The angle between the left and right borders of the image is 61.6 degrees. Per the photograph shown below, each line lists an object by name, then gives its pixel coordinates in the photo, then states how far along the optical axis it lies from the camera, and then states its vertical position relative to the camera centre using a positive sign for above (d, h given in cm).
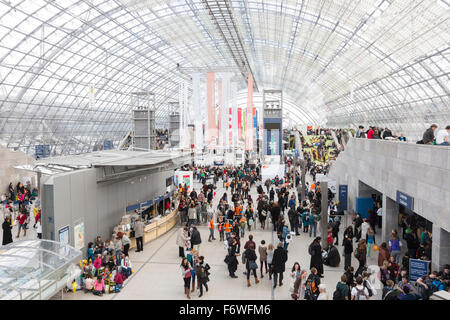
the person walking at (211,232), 1435 -352
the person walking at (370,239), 1200 -318
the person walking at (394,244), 1113 -311
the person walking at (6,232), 1291 -310
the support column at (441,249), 943 -276
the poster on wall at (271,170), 2669 -214
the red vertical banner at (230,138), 3712 +16
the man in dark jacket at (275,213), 1595 -309
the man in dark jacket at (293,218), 1491 -312
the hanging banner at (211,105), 2738 +262
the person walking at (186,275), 909 -324
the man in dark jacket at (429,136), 1070 +8
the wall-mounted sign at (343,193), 2014 -287
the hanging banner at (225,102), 2806 +285
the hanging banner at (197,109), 2766 +232
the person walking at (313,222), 1485 -324
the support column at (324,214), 1291 -259
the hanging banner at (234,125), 3427 +170
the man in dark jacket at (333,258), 1109 -353
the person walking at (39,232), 1326 -318
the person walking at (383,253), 995 -302
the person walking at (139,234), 1320 -328
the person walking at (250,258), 990 -312
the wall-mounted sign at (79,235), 1165 -295
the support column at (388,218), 1377 -288
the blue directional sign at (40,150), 3890 -89
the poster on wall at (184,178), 2348 -234
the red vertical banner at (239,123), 4553 +210
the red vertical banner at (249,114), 3084 +217
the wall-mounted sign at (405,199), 1133 -189
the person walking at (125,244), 1199 -327
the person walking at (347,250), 1068 -314
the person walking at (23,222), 1559 -334
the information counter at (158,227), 1448 -356
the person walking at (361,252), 1027 -310
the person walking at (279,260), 943 -304
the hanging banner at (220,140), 3108 +2
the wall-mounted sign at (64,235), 1076 -270
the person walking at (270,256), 1020 -318
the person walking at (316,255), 977 -299
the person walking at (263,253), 1052 -316
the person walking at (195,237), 1222 -315
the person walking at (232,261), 1050 -337
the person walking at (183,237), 1226 -316
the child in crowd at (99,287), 959 -372
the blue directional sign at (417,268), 895 -309
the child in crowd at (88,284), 967 -366
